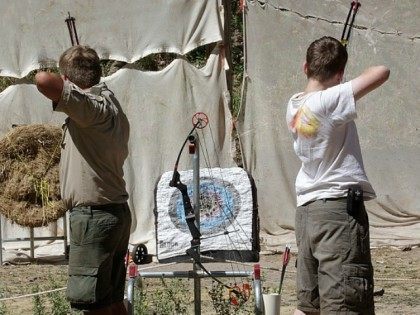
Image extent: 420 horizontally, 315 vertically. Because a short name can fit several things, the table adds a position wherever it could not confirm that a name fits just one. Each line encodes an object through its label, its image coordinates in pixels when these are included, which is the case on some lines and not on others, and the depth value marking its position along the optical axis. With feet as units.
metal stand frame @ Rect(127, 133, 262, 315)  25.50
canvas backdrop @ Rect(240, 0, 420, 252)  49.47
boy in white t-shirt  20.67
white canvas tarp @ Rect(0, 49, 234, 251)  49.55
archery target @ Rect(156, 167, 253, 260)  31.88
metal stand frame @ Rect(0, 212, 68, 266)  46.98
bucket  27.18
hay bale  45.53
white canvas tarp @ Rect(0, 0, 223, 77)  49.28
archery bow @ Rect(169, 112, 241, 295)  26.73
